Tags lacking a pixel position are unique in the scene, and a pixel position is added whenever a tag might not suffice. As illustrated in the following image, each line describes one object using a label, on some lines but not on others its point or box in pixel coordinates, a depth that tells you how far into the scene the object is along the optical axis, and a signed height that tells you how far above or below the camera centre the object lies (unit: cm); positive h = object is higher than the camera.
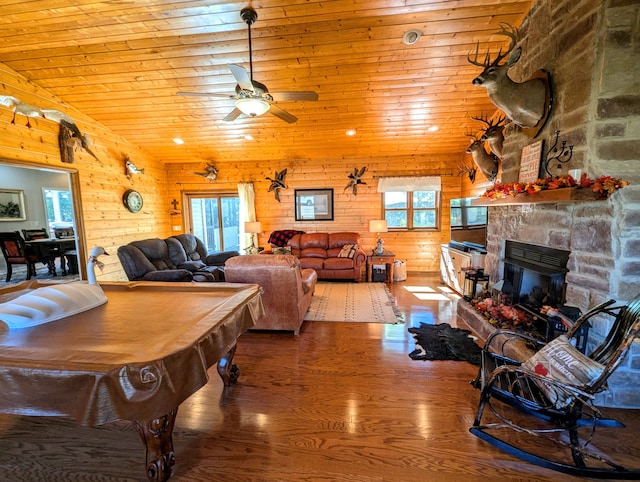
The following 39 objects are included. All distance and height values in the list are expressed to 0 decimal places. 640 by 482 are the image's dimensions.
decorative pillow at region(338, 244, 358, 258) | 582 -75
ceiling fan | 249 +116
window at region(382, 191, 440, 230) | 649 +11
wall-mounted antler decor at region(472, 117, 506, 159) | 371 +101
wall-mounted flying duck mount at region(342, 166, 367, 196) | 644 +87
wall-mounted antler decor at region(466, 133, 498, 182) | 428 +81
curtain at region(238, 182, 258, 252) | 682 +31
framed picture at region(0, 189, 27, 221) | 663 +39
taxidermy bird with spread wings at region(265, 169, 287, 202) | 668 +82
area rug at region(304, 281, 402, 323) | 378 -137
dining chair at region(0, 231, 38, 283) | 543 -59
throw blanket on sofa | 649 -48
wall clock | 585 +41
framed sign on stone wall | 264 +49
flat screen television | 445 -22
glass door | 738 -6
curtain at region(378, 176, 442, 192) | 629 +69
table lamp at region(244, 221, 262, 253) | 656 -26
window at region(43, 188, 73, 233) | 749 +34
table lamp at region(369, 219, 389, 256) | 601 -27
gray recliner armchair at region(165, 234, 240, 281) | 498 -76
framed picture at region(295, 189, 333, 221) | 670 +27
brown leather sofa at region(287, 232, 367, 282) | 574 -83
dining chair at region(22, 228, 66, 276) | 554 -62
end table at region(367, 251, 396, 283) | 584 -99
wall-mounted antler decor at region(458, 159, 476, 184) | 553 +88
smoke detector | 309 +198
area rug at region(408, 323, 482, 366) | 272 -138
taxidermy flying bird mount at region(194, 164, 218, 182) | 671 +108
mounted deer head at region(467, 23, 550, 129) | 253 +109
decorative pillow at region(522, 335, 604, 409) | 157 -93
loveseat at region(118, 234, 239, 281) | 405 -74
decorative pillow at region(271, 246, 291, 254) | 581 -70
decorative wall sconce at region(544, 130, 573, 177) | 229 +47
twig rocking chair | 146 -111
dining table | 554 -63
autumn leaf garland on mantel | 186 +20
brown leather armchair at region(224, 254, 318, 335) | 314 -73
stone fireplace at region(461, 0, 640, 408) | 191 +46
